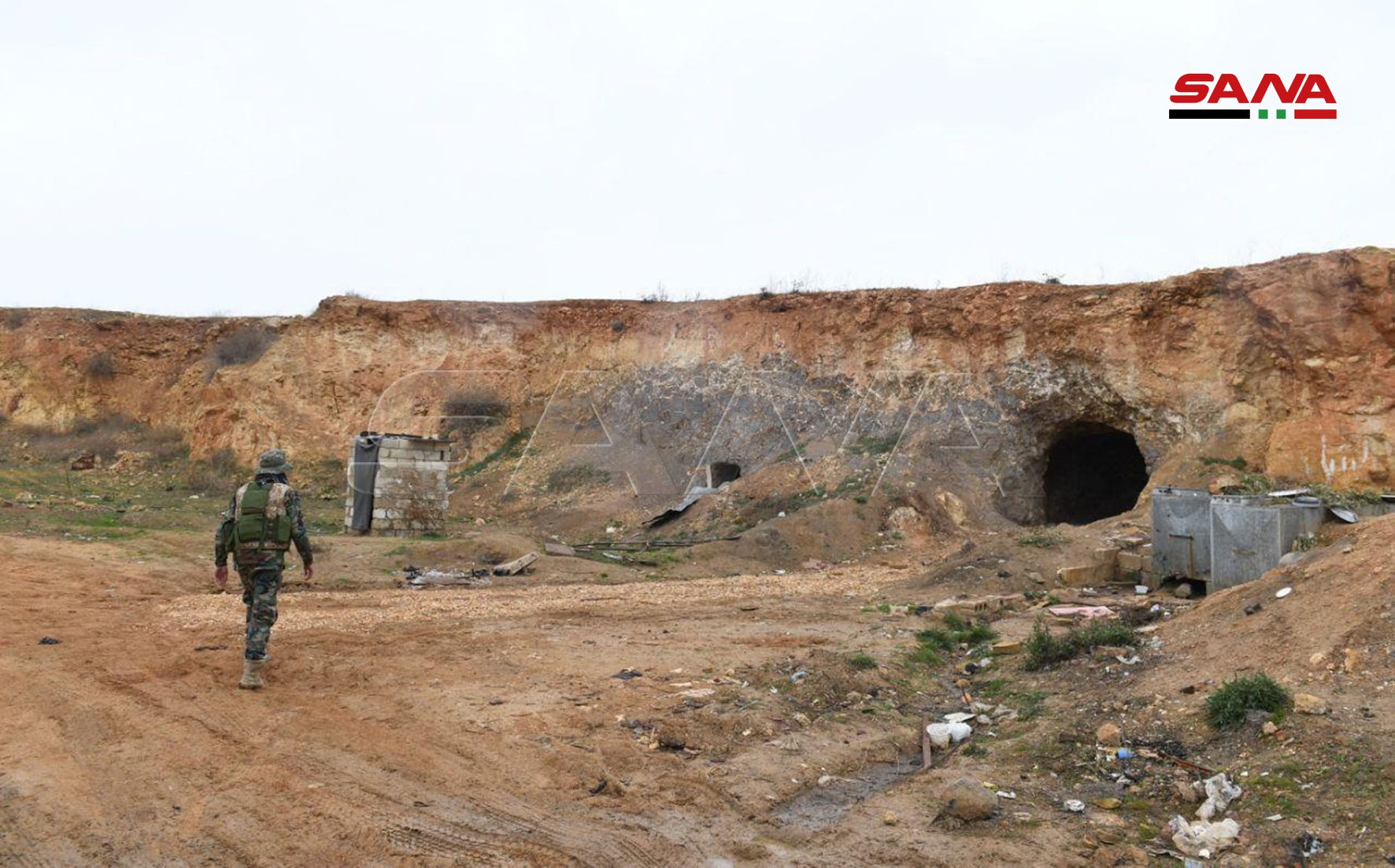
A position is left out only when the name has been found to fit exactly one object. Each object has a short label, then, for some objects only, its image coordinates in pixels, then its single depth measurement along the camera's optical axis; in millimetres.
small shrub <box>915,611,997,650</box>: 9766
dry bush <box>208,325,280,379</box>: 28516
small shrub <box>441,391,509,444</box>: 27516
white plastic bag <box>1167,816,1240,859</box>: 4578
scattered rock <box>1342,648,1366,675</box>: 6059
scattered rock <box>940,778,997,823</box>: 5023
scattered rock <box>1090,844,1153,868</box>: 4555
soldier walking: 7461
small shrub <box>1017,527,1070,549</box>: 14773
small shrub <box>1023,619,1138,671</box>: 7996
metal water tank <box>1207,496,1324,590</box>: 10844
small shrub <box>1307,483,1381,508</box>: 12898
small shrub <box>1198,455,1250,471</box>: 18922
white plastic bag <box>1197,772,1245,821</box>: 4887
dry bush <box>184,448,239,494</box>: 25578
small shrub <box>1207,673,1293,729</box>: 5695
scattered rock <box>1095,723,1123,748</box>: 5934
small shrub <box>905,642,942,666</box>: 8859
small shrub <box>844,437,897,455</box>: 21875
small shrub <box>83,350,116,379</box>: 29234
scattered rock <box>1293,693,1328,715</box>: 5551
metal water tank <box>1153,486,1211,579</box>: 11625
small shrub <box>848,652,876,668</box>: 8156
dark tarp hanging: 18344
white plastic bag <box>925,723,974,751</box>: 6508
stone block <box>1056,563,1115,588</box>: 13188
